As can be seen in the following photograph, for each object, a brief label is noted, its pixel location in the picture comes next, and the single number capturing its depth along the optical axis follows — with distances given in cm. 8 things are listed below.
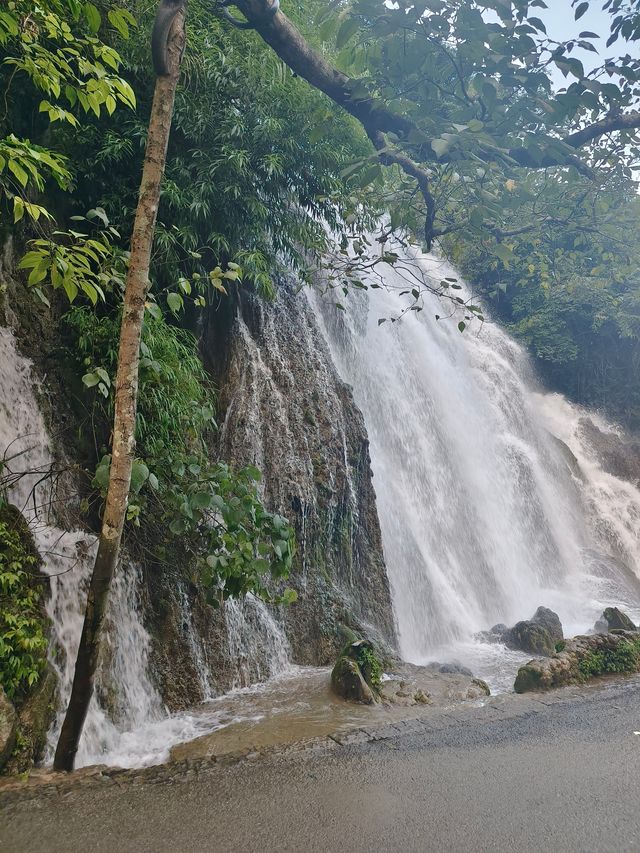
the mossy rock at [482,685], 605
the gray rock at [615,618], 882
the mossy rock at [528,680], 550
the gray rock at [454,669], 767
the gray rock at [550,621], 933
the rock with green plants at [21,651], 380
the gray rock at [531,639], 884
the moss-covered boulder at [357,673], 559
